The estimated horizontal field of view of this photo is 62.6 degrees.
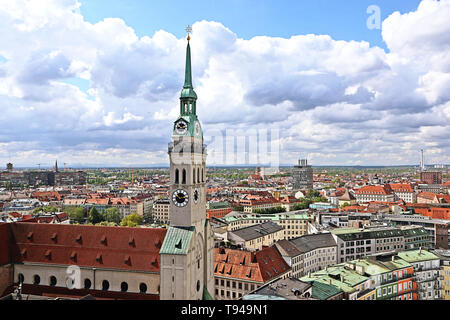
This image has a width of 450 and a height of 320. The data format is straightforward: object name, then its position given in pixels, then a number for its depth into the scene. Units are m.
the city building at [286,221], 126.12
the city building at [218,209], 160.12
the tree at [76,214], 140.12
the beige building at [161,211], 164.75
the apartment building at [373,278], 54.59
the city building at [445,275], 73.00
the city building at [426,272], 69.31
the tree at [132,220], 121.74
